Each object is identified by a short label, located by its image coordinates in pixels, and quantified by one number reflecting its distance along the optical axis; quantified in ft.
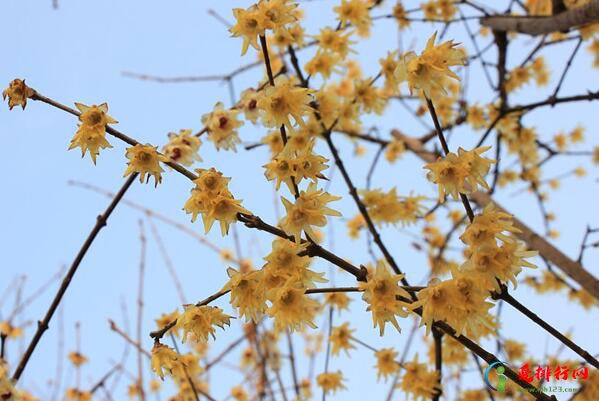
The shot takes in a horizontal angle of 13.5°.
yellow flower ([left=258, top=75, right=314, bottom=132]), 3.32
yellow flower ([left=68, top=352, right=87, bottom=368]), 5.18
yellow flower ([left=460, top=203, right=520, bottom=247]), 3.21
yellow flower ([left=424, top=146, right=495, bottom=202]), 3.26
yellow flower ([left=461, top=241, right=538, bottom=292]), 3.20
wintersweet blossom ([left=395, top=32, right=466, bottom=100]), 3.28
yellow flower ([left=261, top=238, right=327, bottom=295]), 3.23
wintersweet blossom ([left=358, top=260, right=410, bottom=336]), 3.21
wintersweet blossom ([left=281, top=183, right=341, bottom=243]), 3.22
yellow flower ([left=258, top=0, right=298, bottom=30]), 3.42
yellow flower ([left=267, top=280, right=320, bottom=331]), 3.21
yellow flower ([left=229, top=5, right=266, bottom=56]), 3.42
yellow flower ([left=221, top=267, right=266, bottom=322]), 3.23
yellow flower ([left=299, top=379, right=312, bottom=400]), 5.58
